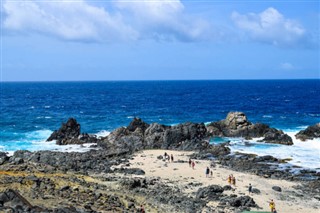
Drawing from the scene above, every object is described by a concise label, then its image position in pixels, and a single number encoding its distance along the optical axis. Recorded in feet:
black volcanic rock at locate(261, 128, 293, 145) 216.95
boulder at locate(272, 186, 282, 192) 134.00
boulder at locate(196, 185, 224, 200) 120.88
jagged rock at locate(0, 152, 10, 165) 146.51
